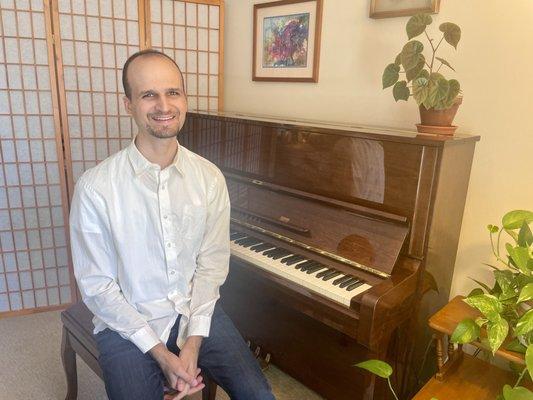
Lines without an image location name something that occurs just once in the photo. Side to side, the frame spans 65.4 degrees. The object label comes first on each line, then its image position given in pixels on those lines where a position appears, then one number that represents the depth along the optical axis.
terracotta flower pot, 1.49
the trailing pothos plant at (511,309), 1.17
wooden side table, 1.42
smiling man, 1.30
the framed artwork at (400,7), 1.71
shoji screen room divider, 2.30
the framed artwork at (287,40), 2.18
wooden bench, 1.49
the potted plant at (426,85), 1.42
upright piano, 1.43
